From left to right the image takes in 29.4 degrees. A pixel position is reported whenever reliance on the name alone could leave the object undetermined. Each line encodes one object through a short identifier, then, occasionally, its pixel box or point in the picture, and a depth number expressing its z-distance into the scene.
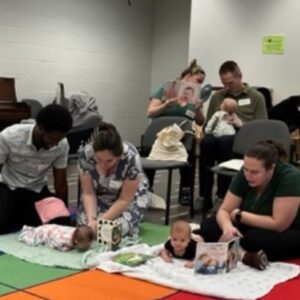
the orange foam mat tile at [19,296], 2.44
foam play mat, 2.51
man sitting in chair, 4.66
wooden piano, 5.86
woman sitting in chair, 4.79
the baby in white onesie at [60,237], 3.13
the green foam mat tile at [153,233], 3.53
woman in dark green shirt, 2.91
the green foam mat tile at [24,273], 2.67
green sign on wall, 6.40
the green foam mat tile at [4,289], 2.51
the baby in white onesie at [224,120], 4.72
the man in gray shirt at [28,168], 3.49
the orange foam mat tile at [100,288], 2.50
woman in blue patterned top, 3.37
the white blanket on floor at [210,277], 2.54
